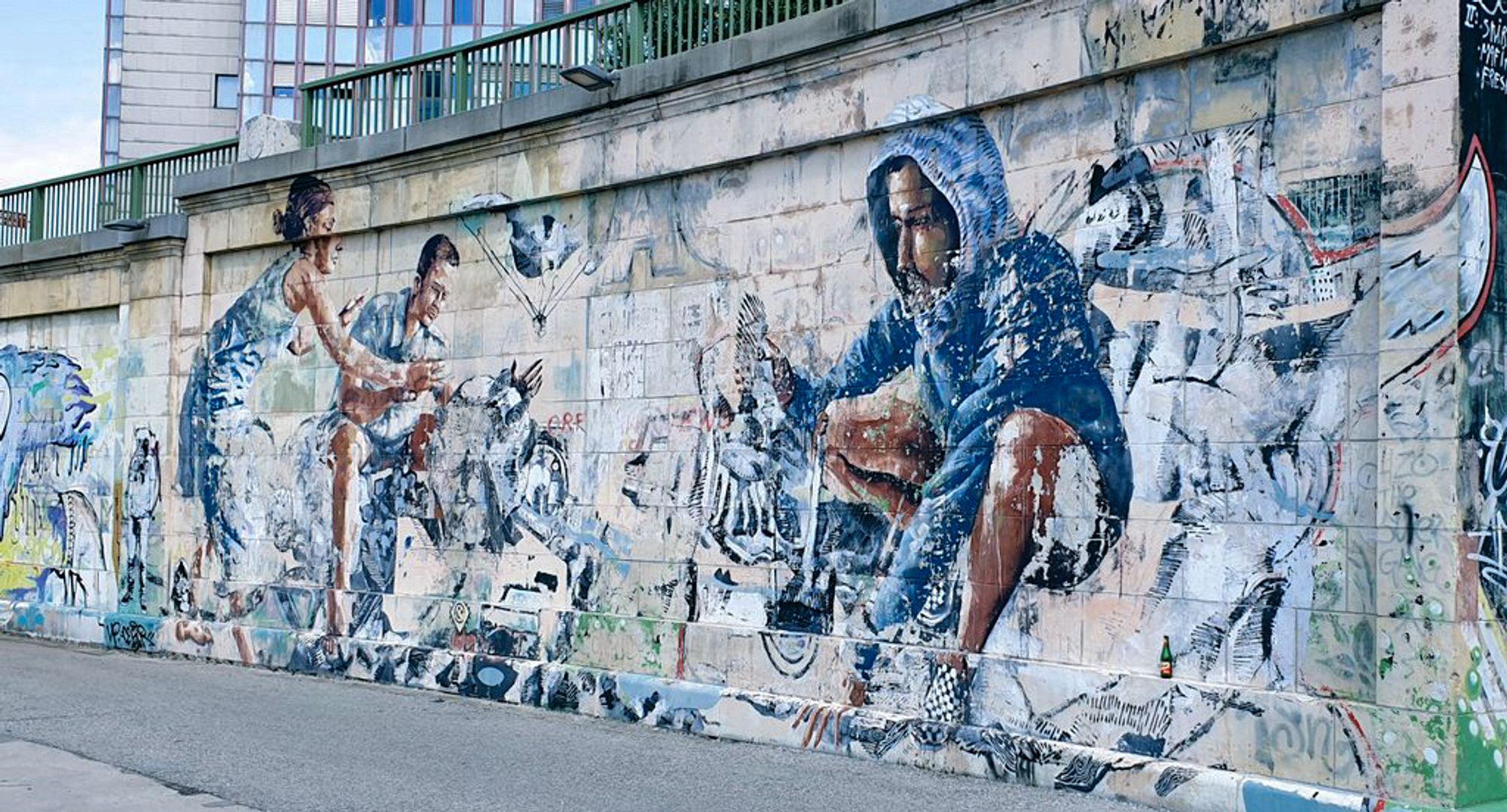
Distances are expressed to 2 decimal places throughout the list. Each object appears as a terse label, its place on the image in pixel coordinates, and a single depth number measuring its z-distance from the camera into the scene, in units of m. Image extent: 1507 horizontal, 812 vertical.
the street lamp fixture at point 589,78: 12.66
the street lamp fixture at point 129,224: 17.73
